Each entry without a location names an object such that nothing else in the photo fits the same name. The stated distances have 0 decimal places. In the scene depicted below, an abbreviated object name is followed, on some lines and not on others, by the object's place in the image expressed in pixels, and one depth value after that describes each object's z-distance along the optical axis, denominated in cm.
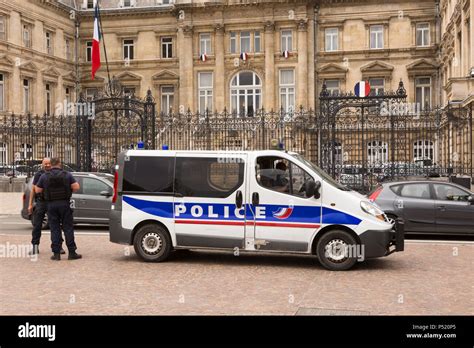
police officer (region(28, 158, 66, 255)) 1254
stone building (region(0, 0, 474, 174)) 4875
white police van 1148
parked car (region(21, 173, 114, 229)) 1797
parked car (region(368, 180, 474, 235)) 1542
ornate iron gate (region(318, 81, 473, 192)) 2358
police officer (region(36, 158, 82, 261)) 1242
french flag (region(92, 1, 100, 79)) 3581
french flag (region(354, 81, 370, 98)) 2916
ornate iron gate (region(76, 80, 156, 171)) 2483
